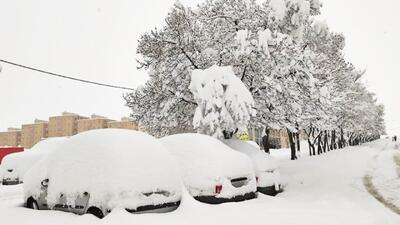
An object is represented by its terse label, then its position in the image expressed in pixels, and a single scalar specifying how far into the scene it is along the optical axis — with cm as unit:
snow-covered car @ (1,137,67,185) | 1460
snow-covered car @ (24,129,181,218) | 567
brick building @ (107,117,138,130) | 6034
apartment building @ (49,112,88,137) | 6412
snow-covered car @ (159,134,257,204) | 702
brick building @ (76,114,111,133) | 6094
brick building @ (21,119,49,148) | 6794
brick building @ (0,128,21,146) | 6979
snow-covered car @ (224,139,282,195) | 939
